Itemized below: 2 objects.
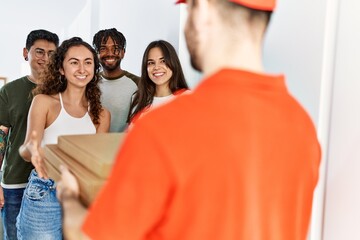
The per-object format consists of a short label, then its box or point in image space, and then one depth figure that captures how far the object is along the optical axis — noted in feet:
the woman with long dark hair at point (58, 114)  4.58
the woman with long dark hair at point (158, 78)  5.67
